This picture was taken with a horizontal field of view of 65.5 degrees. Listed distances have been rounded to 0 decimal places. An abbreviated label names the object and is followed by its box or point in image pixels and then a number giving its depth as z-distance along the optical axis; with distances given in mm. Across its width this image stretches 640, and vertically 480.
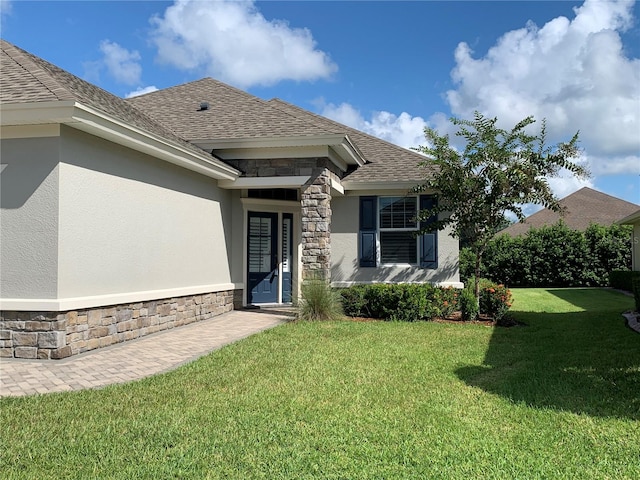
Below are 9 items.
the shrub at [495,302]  11062
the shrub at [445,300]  11250
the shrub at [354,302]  11430
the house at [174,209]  6953
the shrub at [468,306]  11016
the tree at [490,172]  10570
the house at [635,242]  19659
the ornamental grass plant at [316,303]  10492
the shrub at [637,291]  11842
